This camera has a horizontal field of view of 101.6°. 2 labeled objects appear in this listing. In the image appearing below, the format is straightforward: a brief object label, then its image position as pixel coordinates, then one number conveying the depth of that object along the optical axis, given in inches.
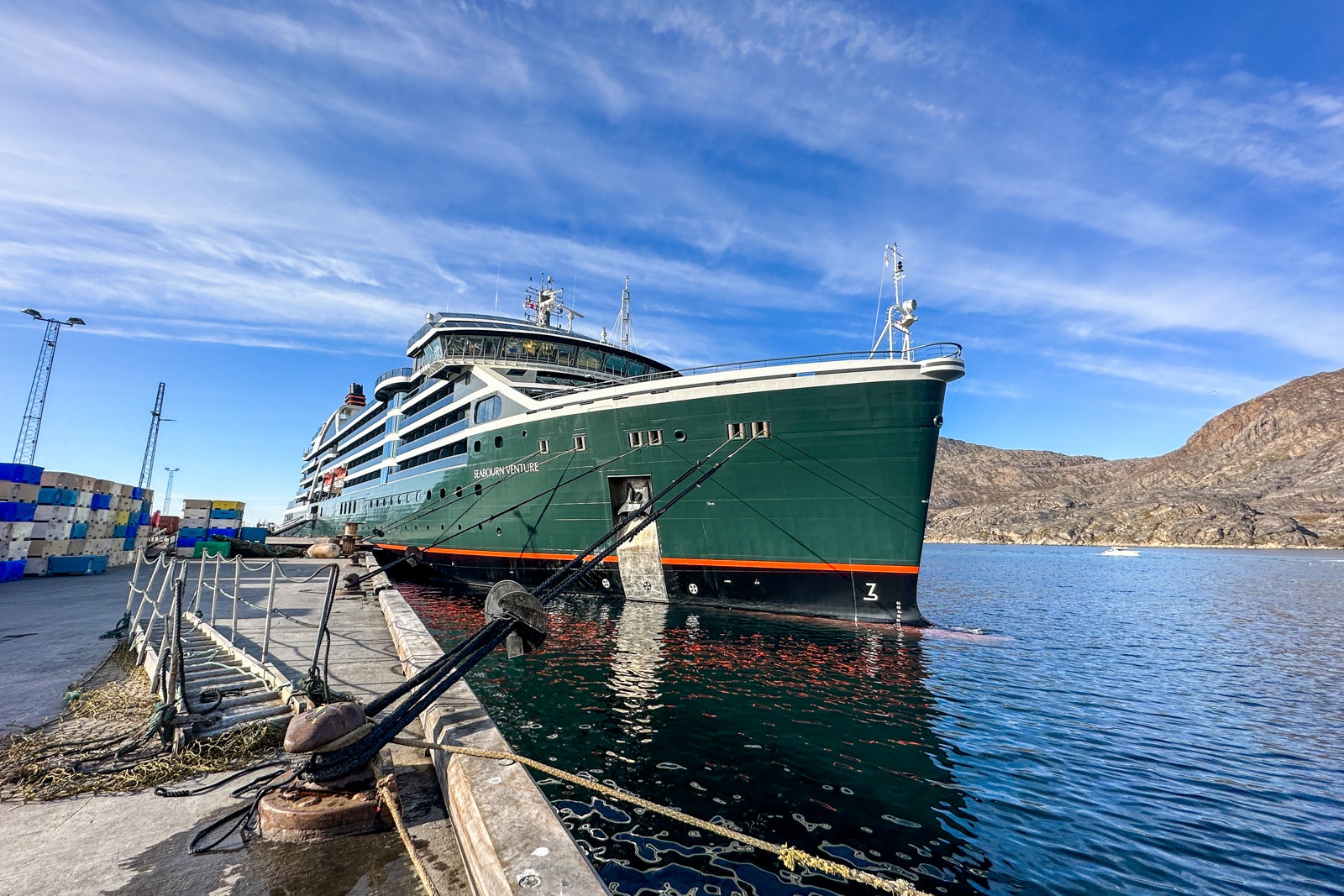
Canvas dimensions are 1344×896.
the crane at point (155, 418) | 3267.7
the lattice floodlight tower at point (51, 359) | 1859.0
